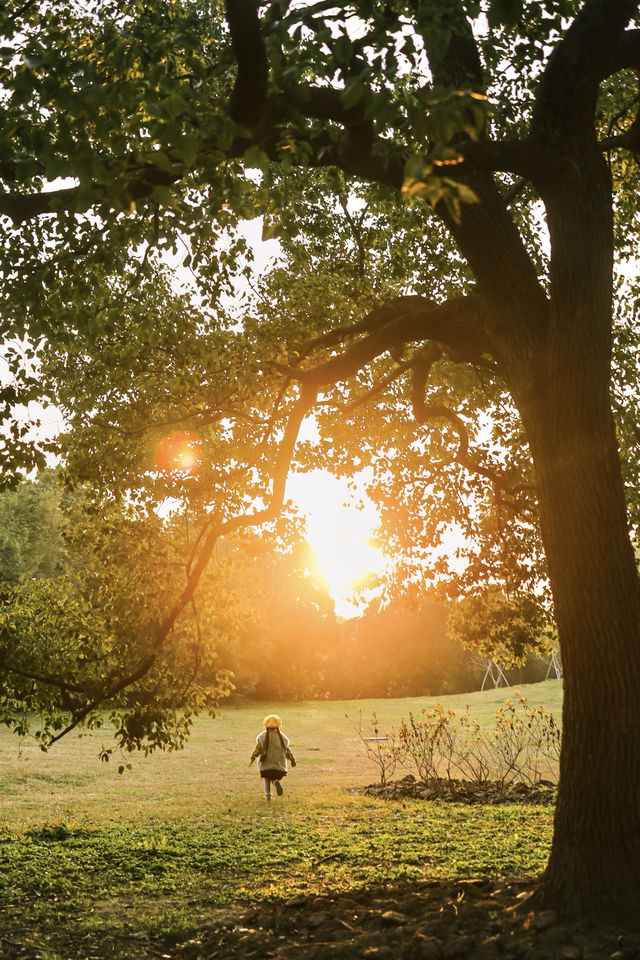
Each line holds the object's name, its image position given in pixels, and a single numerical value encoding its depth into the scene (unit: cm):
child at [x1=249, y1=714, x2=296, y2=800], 1642
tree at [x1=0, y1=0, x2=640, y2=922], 503
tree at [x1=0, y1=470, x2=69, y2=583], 4930
